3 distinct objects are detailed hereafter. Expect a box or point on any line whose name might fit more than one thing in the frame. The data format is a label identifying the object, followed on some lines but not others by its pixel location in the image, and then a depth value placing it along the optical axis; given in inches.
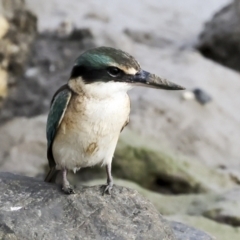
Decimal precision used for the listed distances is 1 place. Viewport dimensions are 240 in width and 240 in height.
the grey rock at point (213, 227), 550.0
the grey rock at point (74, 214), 394.9
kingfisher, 395.2
